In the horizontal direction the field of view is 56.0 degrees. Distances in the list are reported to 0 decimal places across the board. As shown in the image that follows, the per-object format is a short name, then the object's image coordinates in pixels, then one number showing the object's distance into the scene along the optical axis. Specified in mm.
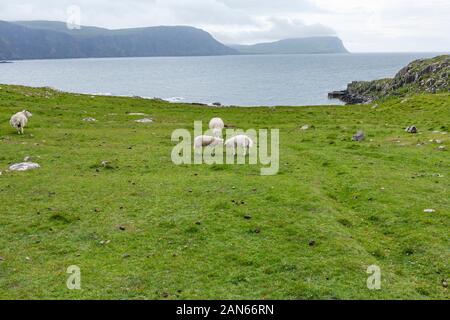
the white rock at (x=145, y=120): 47188
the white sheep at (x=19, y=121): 35706
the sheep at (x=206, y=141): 29422
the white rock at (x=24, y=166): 24369
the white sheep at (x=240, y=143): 28903
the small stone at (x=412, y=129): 38344
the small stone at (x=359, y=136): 35438
